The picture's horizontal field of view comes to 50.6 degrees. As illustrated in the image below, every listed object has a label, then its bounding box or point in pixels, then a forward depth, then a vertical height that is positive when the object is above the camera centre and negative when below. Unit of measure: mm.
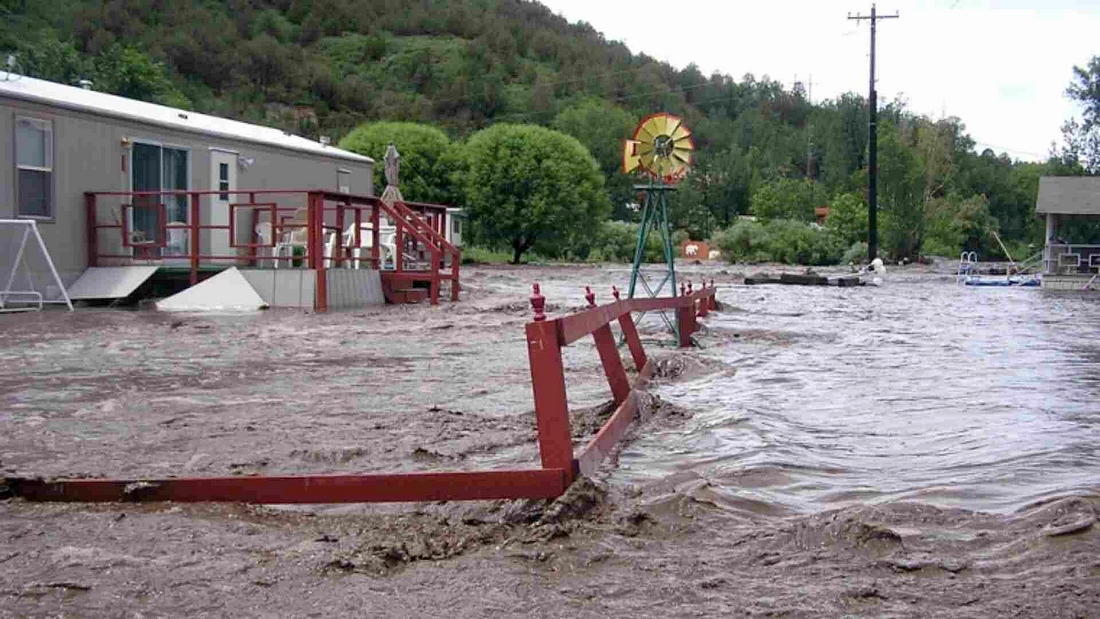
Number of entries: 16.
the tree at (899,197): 54250 +2301
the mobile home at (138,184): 17562 +899
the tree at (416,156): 46688 +3424
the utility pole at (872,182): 44322 +2445
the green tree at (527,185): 46531 +2287
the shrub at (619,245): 54594 -93
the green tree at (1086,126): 63875 +6779
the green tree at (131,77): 55656 +7849
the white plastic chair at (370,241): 21156 -20
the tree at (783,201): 73812 +2801
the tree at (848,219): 57312 +1321
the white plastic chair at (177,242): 20377 -74
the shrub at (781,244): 55562 +66
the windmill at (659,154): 12812 +984
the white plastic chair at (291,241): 19614 -32
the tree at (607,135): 92312 +9163
